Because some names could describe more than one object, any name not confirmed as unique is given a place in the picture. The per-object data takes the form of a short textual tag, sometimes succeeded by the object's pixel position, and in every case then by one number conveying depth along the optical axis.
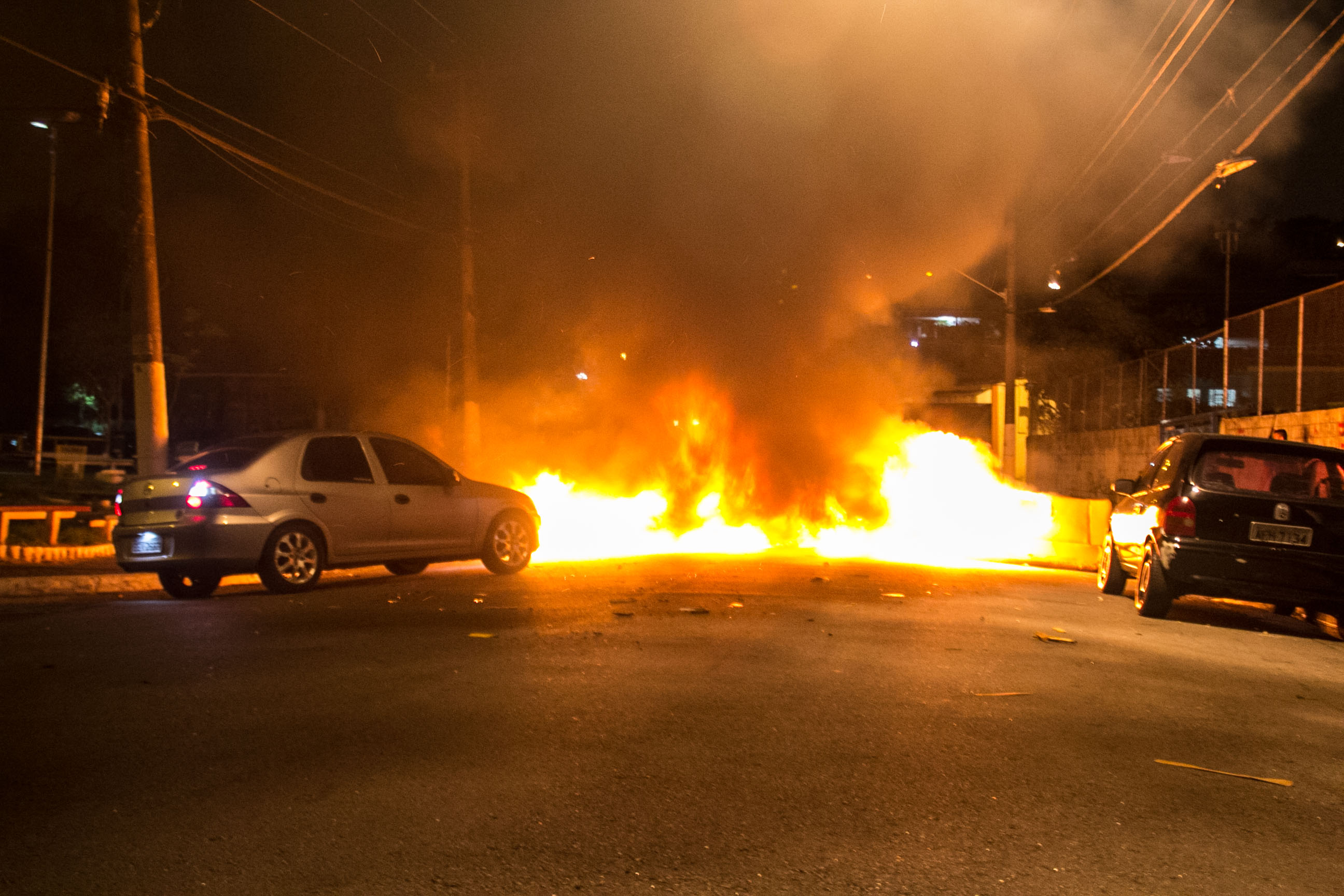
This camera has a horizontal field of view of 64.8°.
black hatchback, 8.27
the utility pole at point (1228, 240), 27.47
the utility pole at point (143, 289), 11.84
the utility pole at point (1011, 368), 20.72
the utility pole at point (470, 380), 18.84
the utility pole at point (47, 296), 29.02
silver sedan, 8.90
